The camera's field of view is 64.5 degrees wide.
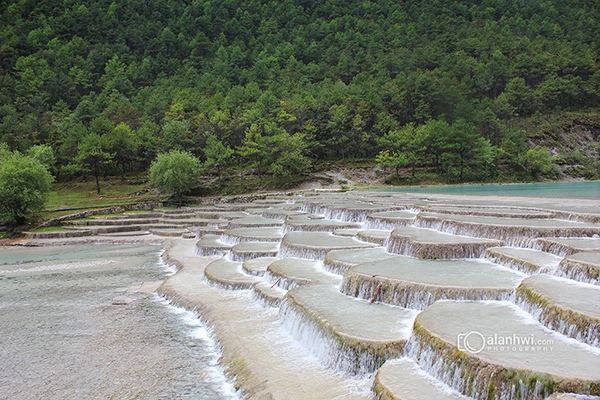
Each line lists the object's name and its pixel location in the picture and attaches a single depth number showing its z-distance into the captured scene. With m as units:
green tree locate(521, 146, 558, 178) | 73.06
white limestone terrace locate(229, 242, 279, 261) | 23.81
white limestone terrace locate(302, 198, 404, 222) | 30.89
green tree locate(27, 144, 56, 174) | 67.09
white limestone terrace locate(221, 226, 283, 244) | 27.78
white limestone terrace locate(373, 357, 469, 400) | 8.79
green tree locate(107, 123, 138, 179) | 71.72
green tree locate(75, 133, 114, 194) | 66.56
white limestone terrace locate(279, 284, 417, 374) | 10.77
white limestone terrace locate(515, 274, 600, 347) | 9.72
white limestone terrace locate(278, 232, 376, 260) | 21.27
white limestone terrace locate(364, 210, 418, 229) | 26.05
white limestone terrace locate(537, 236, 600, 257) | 15.99
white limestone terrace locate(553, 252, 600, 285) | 12.92
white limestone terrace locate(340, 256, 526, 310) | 13.14
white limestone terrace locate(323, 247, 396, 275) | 17.83
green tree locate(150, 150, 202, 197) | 56.91
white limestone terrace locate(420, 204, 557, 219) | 24.42
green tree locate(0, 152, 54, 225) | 41.22
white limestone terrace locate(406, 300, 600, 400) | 8.05
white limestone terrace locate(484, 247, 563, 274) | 14.84
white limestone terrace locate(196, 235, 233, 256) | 27.44
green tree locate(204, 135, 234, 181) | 68.01
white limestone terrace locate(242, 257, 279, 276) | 20.34
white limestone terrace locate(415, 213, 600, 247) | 19.02
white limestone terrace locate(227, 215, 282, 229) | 33.09
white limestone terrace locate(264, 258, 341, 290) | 17.28
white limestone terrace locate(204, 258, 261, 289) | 19.17
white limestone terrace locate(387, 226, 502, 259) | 17.94
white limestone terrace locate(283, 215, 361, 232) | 28.23
